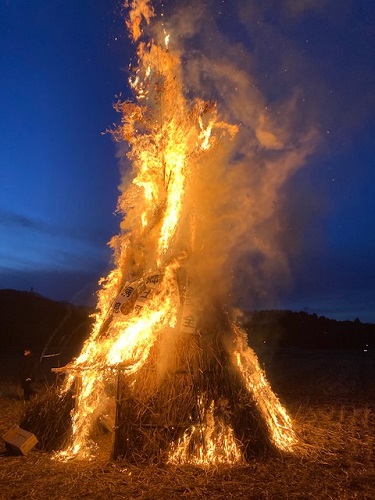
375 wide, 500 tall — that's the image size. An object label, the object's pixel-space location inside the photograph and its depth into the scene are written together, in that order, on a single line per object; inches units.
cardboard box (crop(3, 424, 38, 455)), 281.4
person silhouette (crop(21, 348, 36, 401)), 485.4
